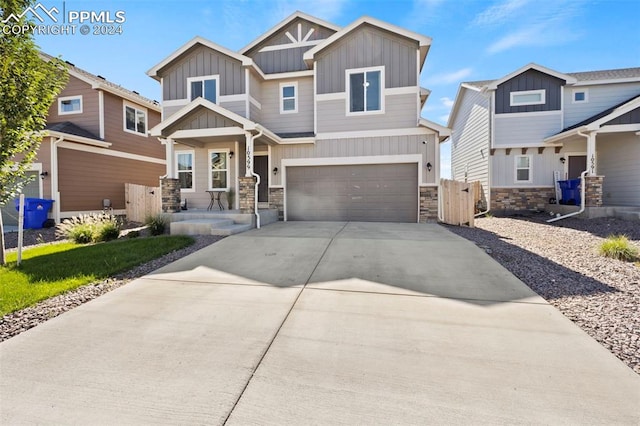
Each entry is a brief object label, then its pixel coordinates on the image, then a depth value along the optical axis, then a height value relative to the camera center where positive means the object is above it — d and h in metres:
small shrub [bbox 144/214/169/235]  8.77 -0.57
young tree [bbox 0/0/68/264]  4.82 +1.99
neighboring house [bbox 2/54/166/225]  11.32 +2.59
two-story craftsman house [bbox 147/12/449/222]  10.46 +2.76
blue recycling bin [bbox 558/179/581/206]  11.16 +0.46
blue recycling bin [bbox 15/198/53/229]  10.52 -0.18
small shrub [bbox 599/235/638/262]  5.51 -0.93
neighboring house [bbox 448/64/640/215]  13.14 +3.46
